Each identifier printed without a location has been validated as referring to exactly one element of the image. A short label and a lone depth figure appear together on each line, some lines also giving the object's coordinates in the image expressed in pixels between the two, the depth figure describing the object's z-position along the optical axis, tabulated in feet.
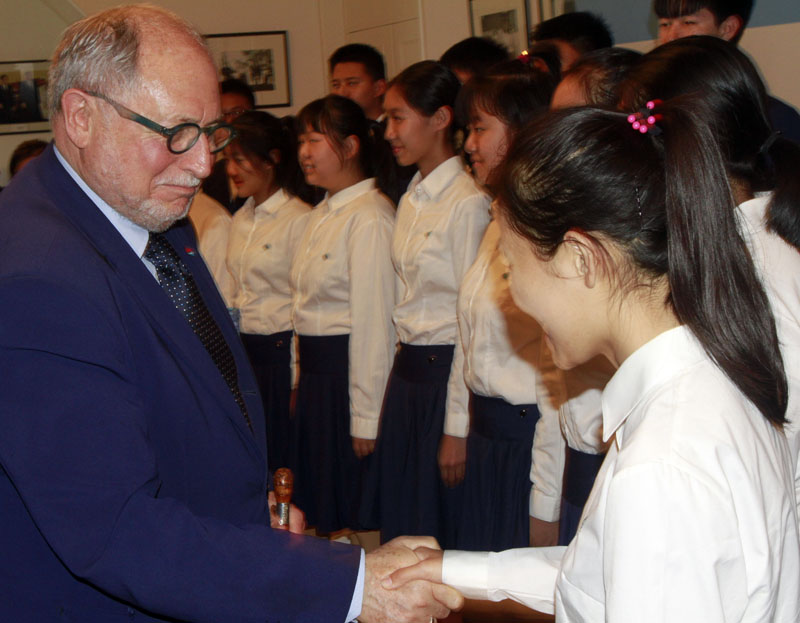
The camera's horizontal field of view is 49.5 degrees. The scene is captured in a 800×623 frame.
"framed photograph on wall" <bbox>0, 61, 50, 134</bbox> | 16.05
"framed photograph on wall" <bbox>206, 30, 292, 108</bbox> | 25.29
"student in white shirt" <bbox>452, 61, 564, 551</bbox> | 7.95
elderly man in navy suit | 4.18
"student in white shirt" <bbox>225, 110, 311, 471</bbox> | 13.00
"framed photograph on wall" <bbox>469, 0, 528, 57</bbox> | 17.78
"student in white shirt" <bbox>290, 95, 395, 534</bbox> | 11.03
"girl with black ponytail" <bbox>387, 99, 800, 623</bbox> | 3.42
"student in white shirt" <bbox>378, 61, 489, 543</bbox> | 9.69
